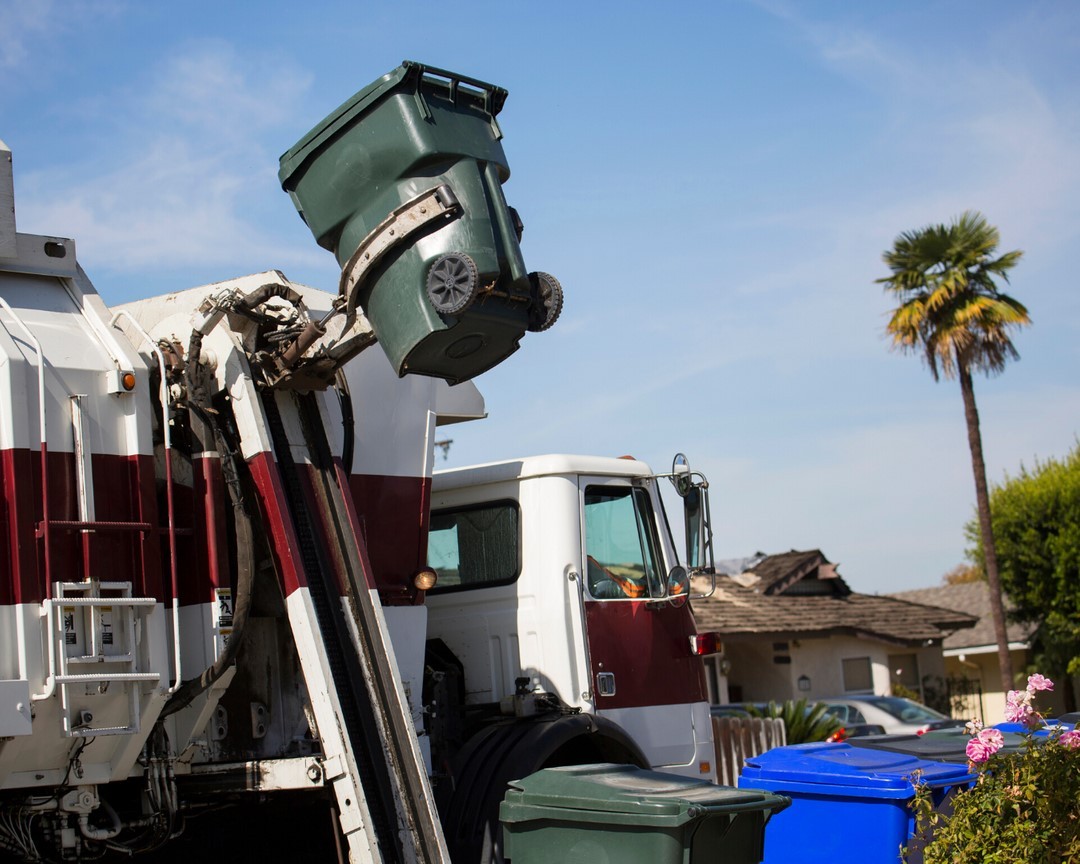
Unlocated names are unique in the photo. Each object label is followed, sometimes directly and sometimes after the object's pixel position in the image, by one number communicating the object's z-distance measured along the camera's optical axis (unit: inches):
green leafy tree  1152.8
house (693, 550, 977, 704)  1088.8
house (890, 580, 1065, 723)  1263.5
